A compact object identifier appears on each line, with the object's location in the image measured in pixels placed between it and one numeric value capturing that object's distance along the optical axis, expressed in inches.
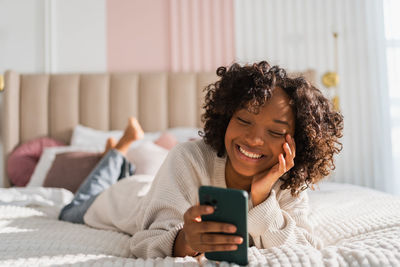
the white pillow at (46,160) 89.3
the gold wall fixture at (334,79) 117.6
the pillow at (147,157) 79.7
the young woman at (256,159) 39.9
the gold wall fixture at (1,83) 113.5
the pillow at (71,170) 83.5
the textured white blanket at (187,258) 29.9
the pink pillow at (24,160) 101.5
